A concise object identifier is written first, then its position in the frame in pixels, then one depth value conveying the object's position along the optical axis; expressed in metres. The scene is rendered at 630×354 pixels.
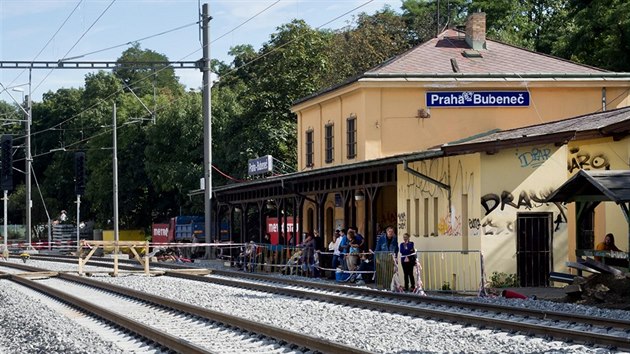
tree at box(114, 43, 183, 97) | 133.62
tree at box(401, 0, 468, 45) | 78.75
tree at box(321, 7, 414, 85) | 74.62
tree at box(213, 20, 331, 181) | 70.62
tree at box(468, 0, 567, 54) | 73.38
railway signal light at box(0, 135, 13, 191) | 59.75
